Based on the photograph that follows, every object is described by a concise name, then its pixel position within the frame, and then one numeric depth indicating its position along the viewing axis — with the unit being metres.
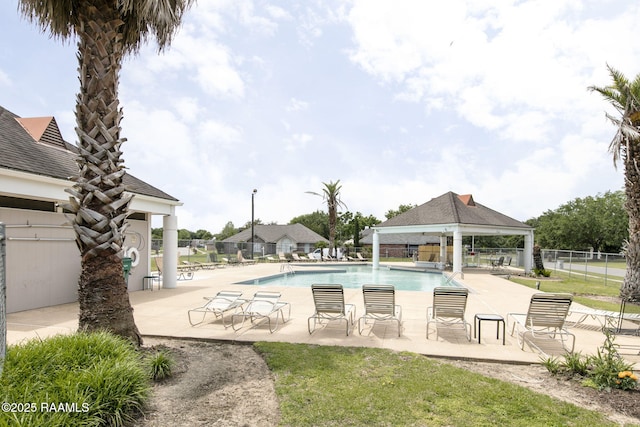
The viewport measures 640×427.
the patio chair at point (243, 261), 28.91
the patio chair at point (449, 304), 7.66
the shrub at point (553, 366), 5.47
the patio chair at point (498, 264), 26.66
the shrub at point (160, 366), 4.90
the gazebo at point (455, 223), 22.73
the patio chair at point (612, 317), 7.69
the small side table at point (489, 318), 7.15
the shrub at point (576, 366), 5.31
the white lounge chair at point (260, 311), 8.29
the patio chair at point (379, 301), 7.88
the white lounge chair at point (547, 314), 7.04
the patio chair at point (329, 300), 7.88
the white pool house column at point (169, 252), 14.78
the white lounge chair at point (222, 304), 8.53
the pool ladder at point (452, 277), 18.96
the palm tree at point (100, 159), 5.43
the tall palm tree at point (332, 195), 39.50
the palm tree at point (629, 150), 12.81
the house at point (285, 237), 58.31
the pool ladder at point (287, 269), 23.88
